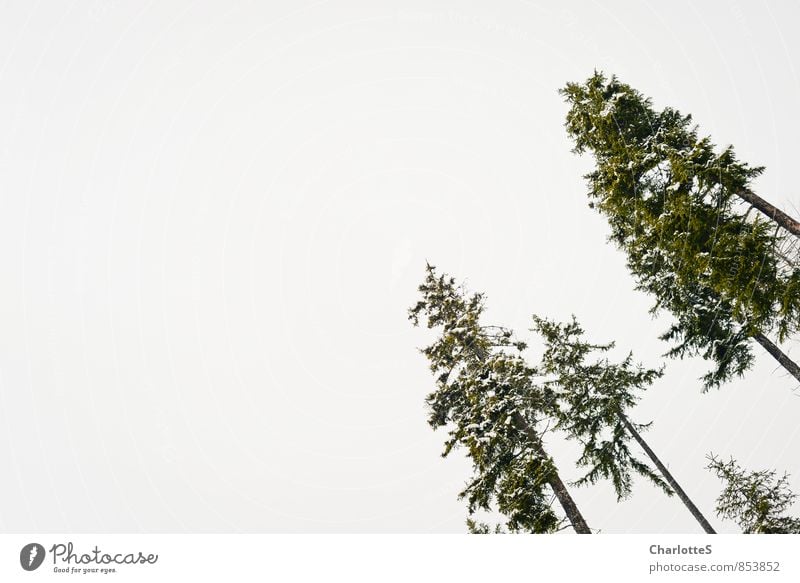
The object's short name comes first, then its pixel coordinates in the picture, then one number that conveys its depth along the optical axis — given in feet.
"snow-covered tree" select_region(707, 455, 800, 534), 41.16
